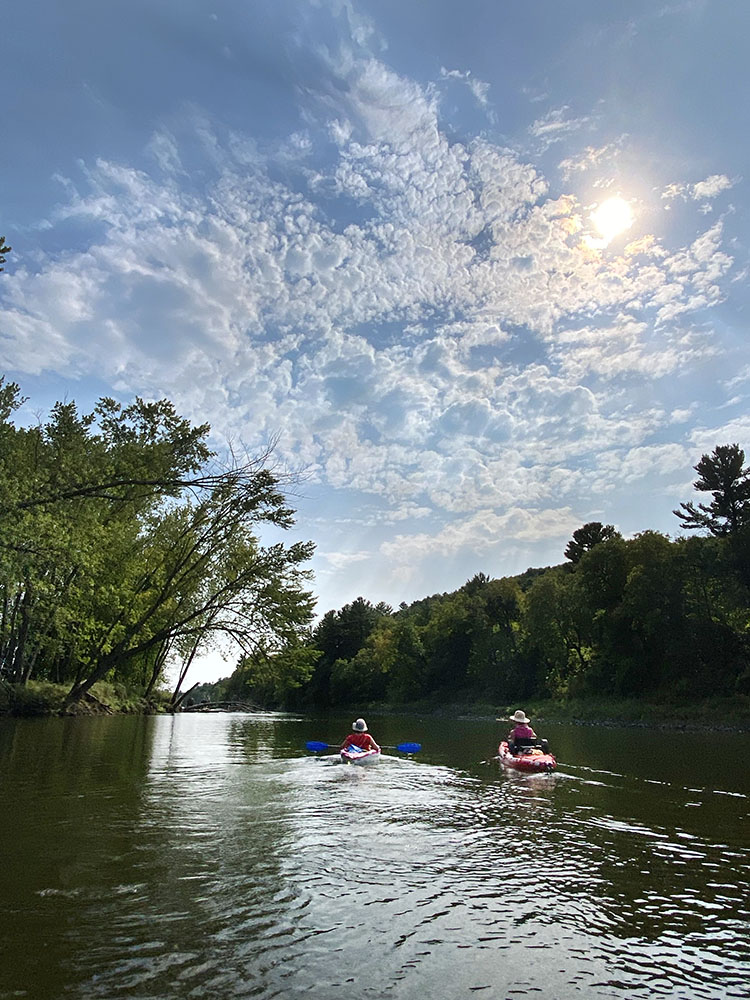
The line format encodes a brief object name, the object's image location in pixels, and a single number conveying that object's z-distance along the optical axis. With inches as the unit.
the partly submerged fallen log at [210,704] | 1877.5
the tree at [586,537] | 2691.9
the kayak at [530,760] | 677.9
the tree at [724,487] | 1728.6
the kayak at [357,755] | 765.3
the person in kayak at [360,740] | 804.0
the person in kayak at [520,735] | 728.3
